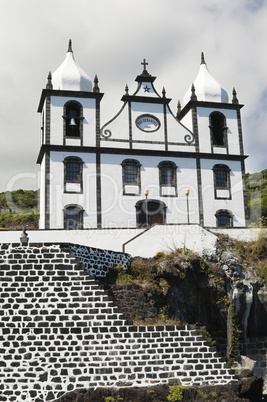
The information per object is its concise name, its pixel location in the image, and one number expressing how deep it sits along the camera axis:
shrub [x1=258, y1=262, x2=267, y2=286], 20.93
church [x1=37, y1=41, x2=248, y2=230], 26.08
